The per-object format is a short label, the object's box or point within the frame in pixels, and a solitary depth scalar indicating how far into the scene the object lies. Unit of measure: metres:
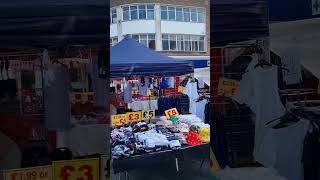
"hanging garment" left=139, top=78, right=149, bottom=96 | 6.83
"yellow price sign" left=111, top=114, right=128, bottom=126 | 3.37
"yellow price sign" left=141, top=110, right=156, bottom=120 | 3.75
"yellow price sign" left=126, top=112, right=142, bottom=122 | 3.46
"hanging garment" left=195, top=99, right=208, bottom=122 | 5.20
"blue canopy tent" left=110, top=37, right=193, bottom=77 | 4.41
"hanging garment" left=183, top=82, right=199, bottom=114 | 5.71
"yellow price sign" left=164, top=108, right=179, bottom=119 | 3.82
